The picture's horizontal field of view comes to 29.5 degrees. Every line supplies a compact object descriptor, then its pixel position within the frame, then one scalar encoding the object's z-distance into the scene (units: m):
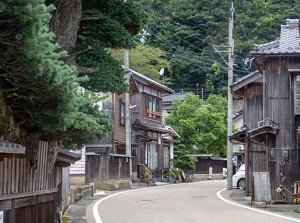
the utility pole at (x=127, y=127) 37.16
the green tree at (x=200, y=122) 59.69
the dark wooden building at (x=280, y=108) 24.45
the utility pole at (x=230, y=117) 35.94
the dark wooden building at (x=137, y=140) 35.25
